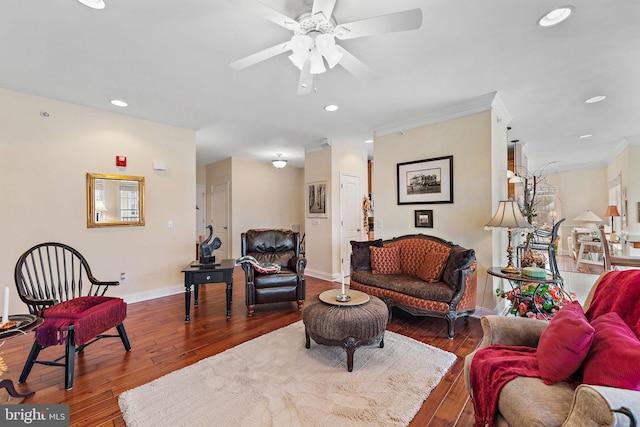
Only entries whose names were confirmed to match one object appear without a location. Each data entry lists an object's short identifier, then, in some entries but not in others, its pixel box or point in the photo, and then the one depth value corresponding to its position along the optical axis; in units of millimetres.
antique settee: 2881
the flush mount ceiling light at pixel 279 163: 6156
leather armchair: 3438
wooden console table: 3191
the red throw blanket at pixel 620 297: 1329
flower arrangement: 2521
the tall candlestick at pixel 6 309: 1654
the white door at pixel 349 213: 5398
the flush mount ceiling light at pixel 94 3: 1788
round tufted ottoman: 2164
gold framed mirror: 3611
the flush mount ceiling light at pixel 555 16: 1876
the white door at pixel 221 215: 6895
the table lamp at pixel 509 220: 2854
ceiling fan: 1549
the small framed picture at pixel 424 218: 3859
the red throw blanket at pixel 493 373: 1316
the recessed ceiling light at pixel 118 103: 3383
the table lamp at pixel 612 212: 5934
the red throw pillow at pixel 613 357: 1024
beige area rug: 1676
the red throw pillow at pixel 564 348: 1197
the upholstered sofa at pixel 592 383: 911
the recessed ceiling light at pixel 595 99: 3287
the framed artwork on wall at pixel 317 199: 5332
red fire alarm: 3805
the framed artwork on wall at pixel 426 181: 3680
